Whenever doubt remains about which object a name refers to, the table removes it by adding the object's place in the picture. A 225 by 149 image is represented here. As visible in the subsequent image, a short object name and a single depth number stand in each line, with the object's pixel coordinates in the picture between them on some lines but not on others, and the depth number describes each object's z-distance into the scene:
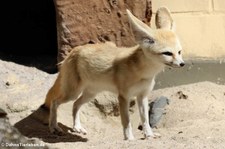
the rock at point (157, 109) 11.15
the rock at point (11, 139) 6.43
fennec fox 9.18
